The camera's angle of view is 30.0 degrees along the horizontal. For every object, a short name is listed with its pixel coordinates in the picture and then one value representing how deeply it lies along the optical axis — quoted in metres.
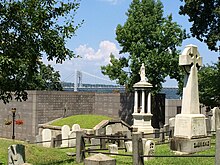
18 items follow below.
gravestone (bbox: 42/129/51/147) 21.30
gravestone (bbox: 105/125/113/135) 20.49
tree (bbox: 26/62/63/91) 50.34
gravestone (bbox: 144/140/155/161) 13.02
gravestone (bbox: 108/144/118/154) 15.23
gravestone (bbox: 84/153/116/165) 7.61
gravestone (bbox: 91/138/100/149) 17.17
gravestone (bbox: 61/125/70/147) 21.08
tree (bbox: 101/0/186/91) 30.09
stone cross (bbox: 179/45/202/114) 14.65
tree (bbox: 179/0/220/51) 24.81
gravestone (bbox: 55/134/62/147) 20.13
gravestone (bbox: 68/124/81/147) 19.77
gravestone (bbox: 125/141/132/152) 15.93
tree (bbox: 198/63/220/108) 28.34
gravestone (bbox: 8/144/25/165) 11.21
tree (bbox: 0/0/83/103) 11.08
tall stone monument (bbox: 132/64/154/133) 26.22
